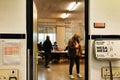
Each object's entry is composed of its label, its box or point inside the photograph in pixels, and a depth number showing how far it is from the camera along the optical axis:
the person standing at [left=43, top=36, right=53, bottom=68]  7.27
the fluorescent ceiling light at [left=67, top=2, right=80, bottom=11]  6.53
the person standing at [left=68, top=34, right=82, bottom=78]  5.20
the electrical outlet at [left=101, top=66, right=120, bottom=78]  2.21
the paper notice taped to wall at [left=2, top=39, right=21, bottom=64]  2.11
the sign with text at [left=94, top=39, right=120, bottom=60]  2.14
